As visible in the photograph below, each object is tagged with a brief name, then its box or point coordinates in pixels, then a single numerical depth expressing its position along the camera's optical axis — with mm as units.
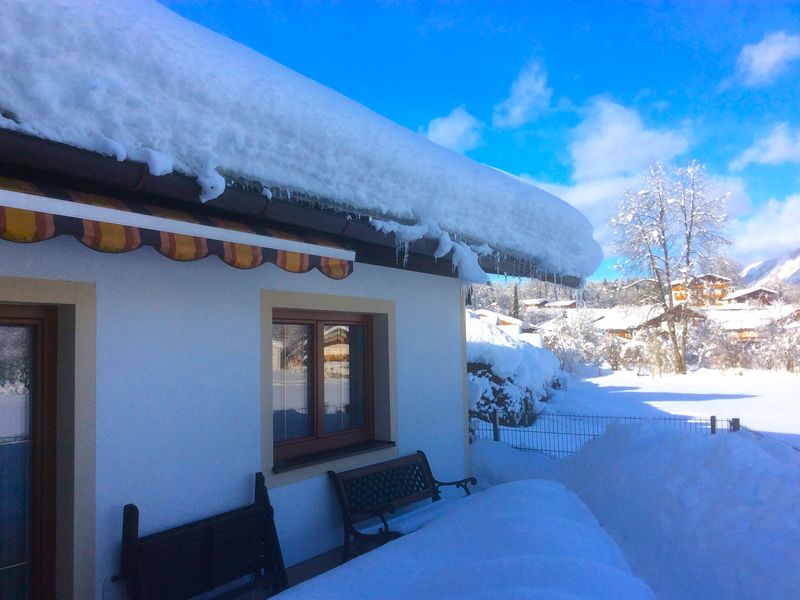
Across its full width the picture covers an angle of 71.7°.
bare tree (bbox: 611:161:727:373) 28172
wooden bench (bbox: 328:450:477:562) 4125
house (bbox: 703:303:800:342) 27359
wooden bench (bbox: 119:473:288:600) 2908
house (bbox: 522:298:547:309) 50156
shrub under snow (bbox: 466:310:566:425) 13109
